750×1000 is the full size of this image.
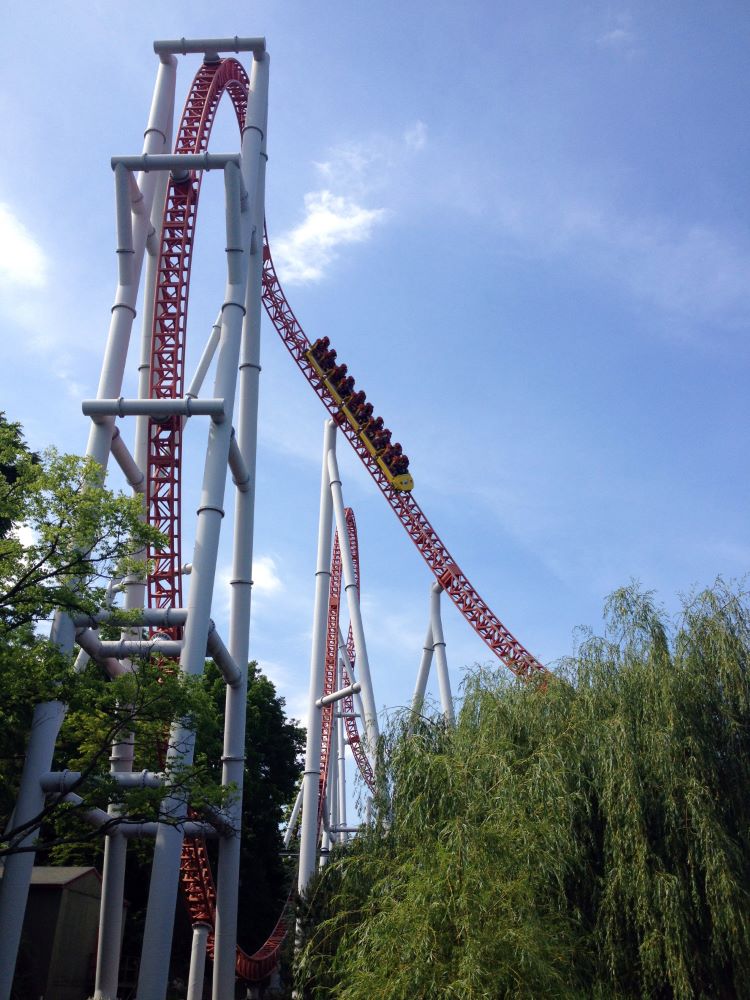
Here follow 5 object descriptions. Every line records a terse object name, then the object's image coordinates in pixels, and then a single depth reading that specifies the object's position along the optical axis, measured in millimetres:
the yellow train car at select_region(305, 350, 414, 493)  21000
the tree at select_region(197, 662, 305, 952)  22391
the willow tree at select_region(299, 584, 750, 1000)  7438
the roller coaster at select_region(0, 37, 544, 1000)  10052
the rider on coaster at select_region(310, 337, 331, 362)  21289
